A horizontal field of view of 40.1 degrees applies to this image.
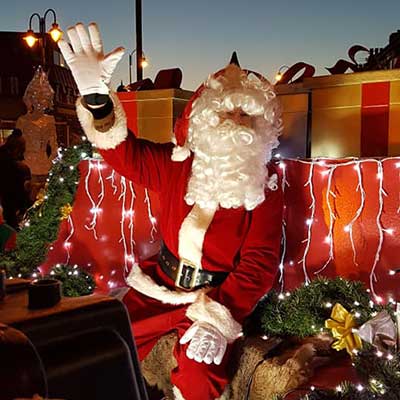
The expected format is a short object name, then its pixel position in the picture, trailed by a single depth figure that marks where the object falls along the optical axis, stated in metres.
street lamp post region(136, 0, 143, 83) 11.50
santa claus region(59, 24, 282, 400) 2.78
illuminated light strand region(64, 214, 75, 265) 4.21
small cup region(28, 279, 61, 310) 1.40
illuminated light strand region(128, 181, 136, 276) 4.01
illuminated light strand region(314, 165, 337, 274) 3.25
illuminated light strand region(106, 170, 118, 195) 4.04
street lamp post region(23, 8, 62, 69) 12.27
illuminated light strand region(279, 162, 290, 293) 3.35
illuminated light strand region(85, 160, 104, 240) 4.08
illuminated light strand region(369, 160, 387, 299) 3.12
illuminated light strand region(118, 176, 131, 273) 4.02
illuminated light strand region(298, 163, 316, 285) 3.31
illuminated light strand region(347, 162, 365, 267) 3.17
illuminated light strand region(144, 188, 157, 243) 3.92
